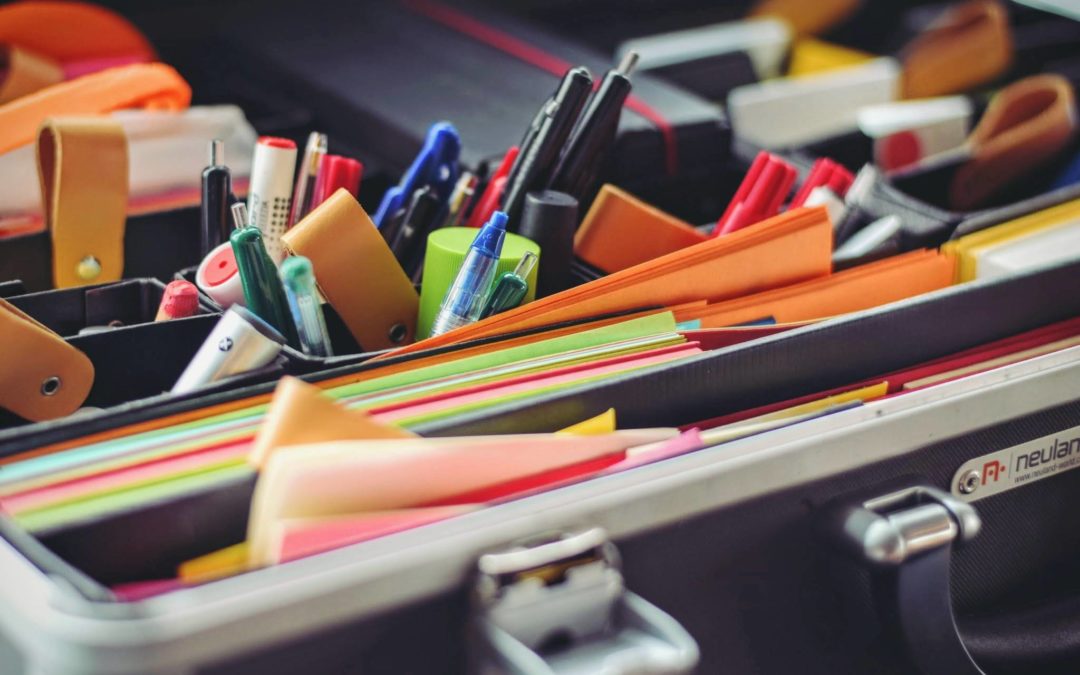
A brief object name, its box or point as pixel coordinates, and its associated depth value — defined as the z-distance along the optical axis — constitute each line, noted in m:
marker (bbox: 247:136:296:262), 1.15
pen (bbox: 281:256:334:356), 1.06
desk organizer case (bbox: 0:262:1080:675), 0.96
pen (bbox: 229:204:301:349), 1.08
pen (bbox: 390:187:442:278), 1.17
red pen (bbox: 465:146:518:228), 1.19
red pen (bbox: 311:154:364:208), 1.17
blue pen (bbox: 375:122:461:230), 1.18
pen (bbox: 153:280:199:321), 1.09
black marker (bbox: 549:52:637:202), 1.16
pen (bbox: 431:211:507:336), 1.10
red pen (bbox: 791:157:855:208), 1.25
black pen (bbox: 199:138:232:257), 1.15
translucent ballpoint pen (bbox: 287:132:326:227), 1.17
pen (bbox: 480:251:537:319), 1.11
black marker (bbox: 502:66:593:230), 1.16
